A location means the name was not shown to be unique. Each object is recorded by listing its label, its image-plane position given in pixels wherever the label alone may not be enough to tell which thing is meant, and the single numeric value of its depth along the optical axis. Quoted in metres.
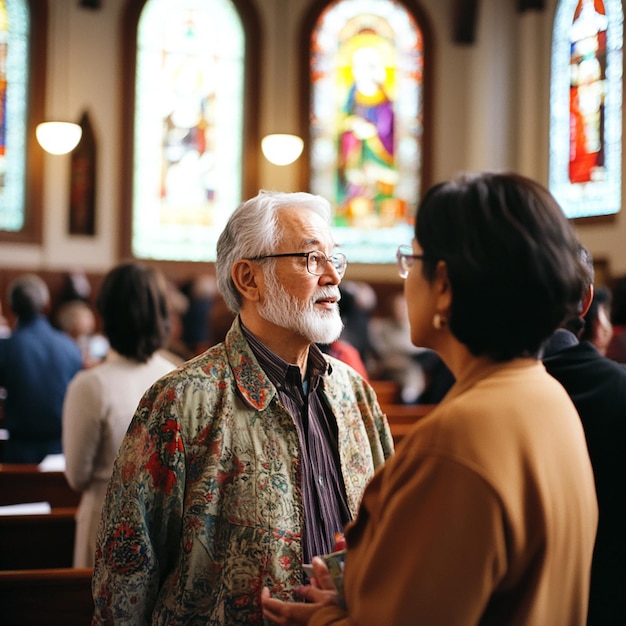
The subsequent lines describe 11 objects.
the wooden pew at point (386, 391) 6.34
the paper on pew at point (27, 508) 2.88
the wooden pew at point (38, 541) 2.80
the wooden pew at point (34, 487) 3.26
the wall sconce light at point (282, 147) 9.10
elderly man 1.68
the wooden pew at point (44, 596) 2.32
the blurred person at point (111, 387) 2.59
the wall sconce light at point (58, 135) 8.33
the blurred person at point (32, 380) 4.38
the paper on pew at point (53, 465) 3.33
